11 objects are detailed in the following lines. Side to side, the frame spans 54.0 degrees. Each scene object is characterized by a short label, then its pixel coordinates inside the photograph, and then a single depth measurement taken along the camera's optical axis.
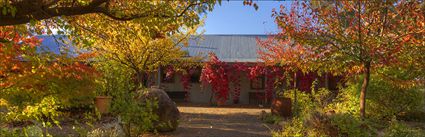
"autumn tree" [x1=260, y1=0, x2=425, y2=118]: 8.29
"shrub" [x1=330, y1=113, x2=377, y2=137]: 7.09
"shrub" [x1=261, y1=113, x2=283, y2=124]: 12.38
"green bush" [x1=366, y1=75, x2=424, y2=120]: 12.25
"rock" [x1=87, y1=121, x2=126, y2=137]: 6.55
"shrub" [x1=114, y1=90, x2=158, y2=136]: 7.30
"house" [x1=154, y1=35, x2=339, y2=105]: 20.44
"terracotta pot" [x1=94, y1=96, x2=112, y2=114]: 10.92
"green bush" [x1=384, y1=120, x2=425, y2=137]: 7.02
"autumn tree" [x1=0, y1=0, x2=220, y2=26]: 5.18
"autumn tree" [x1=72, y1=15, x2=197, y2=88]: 13.29
